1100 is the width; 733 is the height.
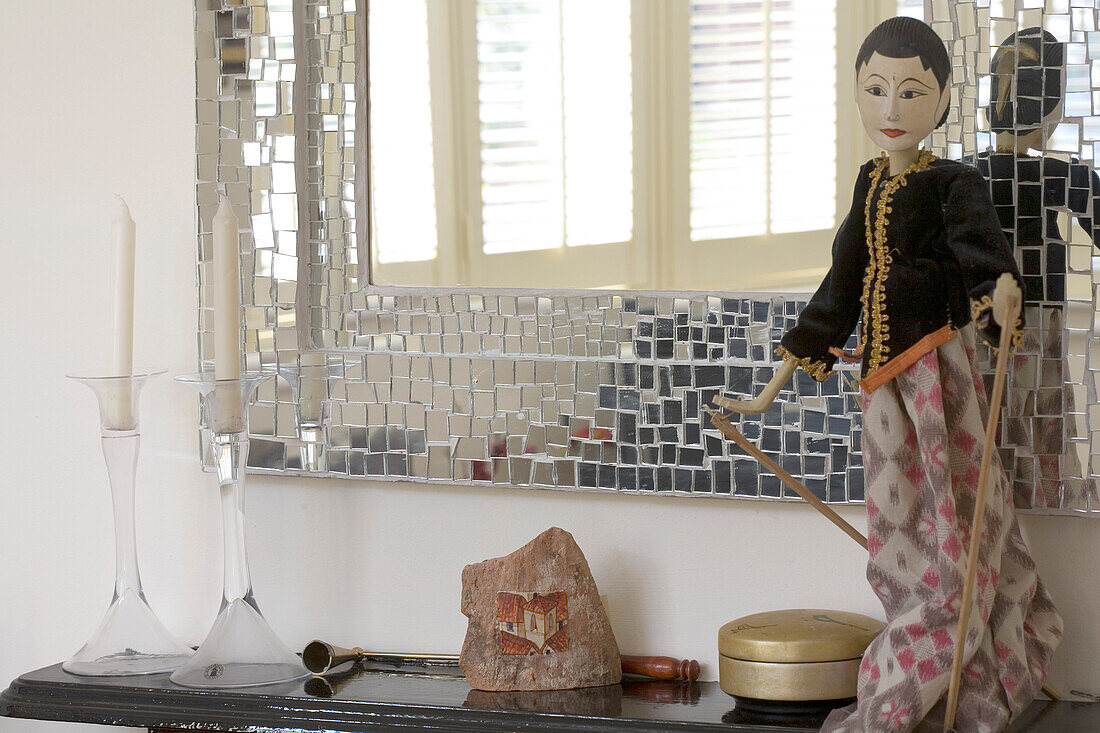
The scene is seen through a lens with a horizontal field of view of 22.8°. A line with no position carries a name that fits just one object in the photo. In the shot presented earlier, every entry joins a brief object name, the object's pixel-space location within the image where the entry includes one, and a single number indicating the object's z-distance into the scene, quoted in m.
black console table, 2.58
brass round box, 2.57
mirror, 2.66
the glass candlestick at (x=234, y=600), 2.71
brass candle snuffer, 2.71
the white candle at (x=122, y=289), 2.72
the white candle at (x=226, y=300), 2.69
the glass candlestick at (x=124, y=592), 2.74
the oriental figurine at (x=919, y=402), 2.49
